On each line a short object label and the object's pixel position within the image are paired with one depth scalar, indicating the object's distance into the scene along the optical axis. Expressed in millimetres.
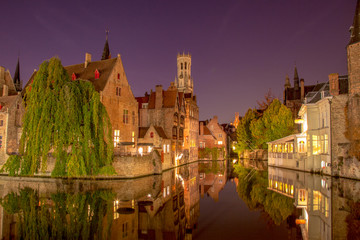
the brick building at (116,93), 32531
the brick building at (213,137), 66644
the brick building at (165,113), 43766
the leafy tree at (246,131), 63469
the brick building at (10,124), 32600
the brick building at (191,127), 53891
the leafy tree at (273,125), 48781
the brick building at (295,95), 59156
